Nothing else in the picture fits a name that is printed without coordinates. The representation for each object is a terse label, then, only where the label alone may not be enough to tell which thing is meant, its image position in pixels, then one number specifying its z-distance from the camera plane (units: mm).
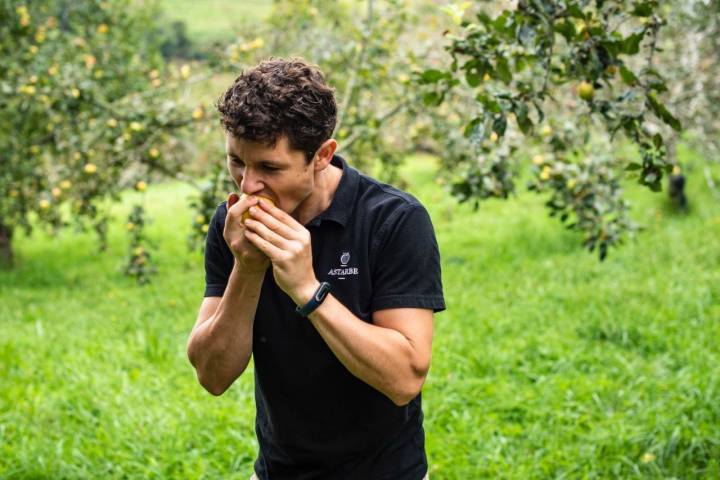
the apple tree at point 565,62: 2262
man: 1451
